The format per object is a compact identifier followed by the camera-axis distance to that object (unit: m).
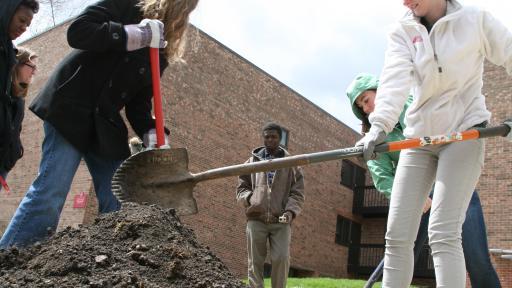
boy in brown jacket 6.10
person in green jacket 4.17
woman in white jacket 2.96
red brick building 16.05
